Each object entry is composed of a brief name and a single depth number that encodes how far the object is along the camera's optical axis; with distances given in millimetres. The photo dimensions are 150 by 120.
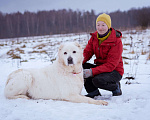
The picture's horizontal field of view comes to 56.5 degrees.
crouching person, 2928
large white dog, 2770
